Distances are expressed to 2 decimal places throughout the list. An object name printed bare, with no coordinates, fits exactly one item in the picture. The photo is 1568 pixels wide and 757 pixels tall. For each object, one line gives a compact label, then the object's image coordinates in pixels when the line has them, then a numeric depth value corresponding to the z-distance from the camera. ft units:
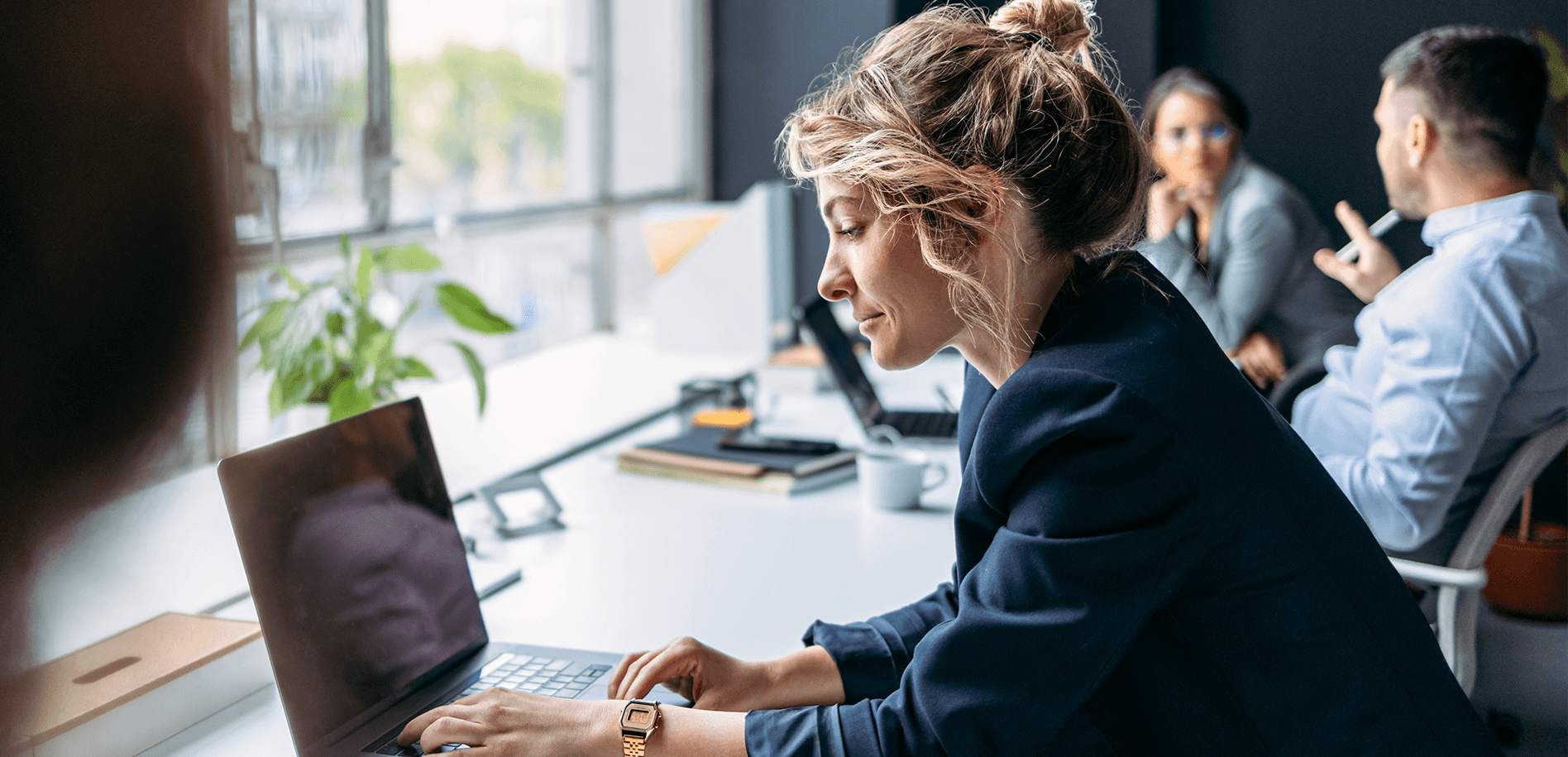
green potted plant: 5.26
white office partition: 9.27
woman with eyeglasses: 10.02
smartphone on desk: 6.57
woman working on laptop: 2.63
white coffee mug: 5.82
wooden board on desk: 3.11
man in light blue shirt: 5.36
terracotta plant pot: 8.97
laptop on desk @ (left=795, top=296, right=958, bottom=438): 7.30
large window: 6.26
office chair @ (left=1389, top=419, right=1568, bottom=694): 5.33
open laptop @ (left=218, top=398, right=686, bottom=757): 3.14
